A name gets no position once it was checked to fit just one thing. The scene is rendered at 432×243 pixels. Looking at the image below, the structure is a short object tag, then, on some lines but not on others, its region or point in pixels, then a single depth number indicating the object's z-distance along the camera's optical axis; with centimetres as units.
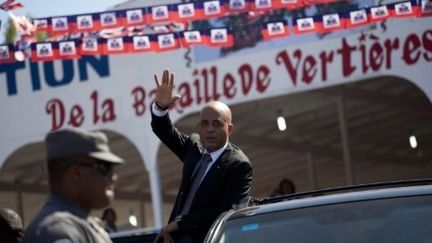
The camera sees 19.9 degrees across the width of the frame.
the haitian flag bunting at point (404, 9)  1698
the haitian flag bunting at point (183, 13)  1727
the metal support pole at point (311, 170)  2541
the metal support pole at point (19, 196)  2498
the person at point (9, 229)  629
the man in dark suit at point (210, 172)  718
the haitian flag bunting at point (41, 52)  1795
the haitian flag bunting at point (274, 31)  1769
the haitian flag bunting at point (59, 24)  1734
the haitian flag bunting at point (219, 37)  1756
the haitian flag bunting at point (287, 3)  1739
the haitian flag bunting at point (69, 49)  1800
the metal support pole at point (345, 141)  2130
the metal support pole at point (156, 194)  1969
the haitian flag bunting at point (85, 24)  1741
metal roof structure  2188
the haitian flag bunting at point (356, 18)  1723
